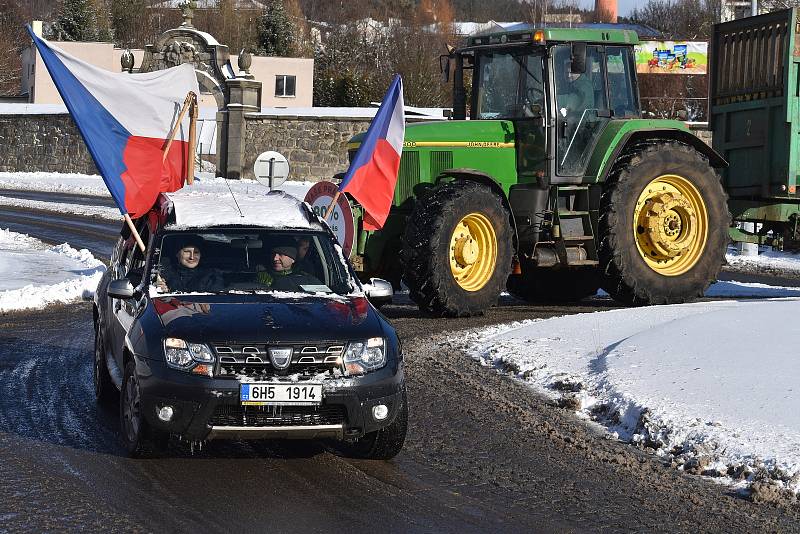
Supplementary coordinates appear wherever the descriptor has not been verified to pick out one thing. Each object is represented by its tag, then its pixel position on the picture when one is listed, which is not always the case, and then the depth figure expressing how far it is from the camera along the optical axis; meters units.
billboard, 65.25
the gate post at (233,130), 44.28
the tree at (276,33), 77.06
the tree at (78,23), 75.25
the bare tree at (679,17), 83.31
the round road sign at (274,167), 21.06
